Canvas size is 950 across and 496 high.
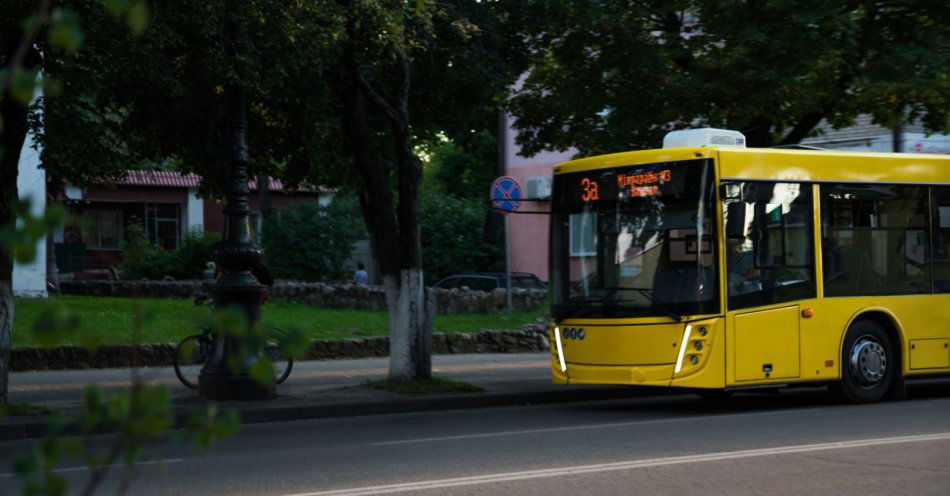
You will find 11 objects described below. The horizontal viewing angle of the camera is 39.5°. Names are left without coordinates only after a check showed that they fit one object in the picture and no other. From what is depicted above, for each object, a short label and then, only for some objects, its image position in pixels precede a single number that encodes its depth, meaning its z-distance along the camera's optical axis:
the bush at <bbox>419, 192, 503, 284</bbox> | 44.25
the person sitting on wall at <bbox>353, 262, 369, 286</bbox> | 39.94
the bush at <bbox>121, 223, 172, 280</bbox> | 43.94
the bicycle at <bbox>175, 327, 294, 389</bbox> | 15.38
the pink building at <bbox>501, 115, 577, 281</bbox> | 46.22
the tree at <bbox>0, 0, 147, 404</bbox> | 12.44
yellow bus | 13.89
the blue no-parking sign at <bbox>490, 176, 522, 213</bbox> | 20.98
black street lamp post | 14.64
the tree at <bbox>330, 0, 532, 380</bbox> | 14.92
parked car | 36.03
